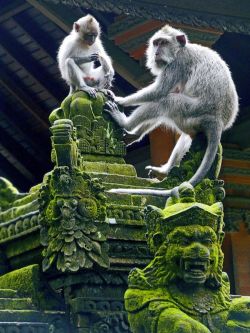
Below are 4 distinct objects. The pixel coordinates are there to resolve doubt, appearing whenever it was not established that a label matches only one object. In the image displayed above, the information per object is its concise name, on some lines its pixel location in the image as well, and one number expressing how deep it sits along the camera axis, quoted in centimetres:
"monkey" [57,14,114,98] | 1120
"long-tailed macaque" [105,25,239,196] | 1088
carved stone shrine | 765
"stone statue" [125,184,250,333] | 760
